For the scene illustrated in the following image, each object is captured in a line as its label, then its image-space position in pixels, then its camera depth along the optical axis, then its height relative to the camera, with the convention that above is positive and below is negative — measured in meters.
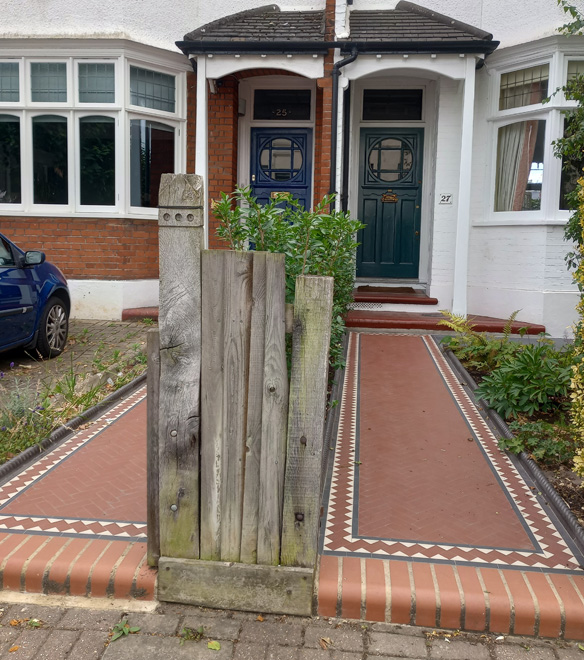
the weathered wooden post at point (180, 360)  2.89 -0.53
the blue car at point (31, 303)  6.93 -0.72
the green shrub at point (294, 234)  4.70 +0.05
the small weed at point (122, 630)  2.92 -1.69
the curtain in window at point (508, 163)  10.01 +1.22
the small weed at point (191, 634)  2.90 -1.69
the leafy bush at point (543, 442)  4.67 -1.40
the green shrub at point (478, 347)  6.96 -1.09
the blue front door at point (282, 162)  11.33 +1.31
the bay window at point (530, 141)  9.48 +1.52
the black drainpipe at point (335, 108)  9.34 +1.86
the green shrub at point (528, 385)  5.60 -1.16
